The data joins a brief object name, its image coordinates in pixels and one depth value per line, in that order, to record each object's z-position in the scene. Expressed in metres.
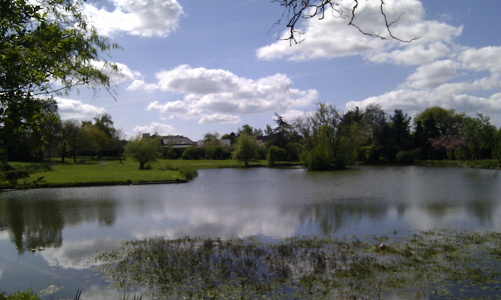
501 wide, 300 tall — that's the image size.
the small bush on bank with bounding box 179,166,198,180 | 36.27
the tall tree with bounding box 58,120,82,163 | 52.19
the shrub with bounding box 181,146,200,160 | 76.38
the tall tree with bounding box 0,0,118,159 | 3.94
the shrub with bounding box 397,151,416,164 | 57.19
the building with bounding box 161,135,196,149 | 98.58
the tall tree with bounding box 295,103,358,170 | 47.19
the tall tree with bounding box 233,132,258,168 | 57.75
